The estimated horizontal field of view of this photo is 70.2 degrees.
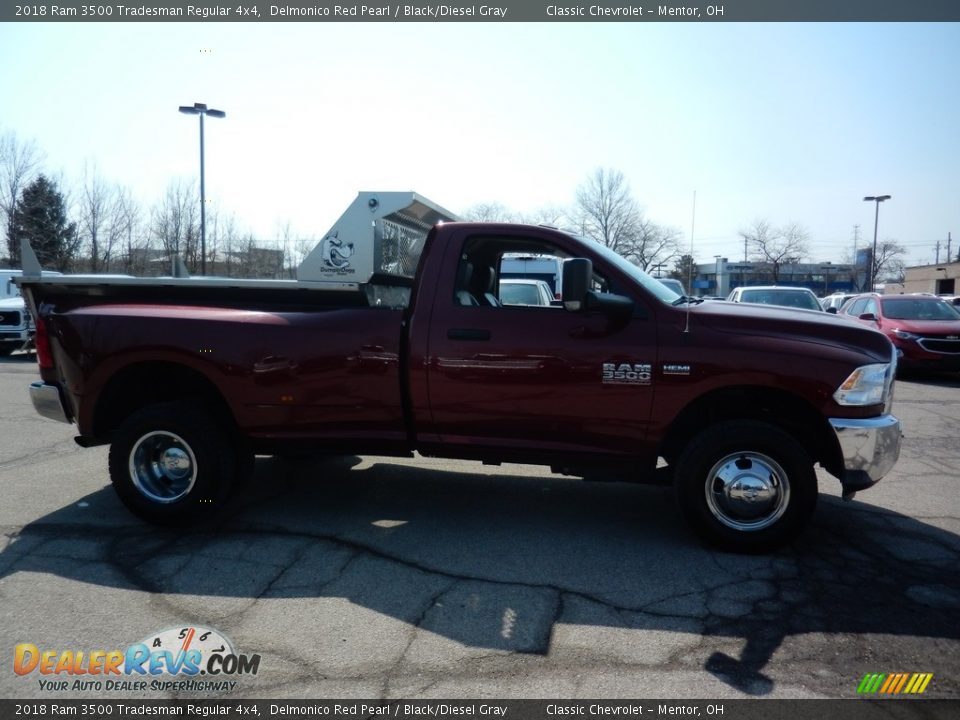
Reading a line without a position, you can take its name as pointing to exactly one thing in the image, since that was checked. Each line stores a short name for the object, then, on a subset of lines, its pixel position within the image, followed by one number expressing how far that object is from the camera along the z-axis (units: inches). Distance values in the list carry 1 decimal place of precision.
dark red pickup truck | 162.9
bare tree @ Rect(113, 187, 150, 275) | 862.5
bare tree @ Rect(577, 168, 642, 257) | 1807.3
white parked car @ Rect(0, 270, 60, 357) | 624.4
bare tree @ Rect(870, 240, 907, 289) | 2842.0
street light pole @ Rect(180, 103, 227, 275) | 796.6
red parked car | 508.1
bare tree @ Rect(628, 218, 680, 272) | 1812.5
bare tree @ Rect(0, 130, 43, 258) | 961.5
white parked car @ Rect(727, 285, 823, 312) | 562.3
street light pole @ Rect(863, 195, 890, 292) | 1667.2
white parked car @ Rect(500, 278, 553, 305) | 285.5
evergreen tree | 959.0
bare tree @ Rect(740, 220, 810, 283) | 2324.1
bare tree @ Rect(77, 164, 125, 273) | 919.0
